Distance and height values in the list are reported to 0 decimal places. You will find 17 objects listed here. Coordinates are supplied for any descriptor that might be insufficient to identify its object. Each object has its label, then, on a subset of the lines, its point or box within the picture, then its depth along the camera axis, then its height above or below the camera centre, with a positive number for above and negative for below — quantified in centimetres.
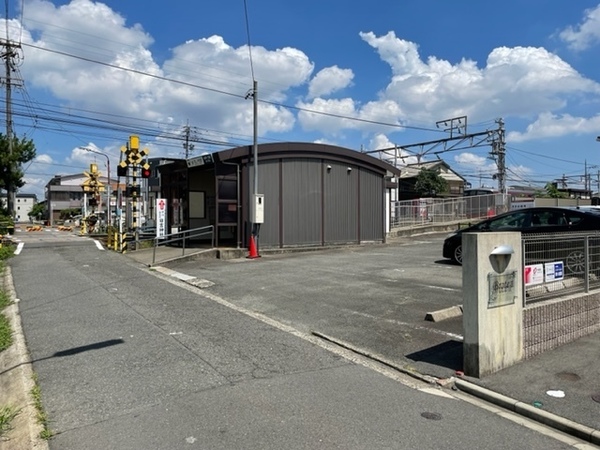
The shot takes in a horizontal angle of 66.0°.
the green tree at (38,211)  10694 +134
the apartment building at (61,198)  8912 +378
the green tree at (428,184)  5672 +360
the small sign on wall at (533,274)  592 -81
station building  1767 +90
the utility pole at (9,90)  3234 +1008
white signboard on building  1977 +3
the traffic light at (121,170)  1957 +195
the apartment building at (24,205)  13512 +355
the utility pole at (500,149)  3572 +499
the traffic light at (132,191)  1962 +107
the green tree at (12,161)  3077 +379
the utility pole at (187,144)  5534 +863
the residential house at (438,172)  6153 +485
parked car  1060 -21
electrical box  1659 +21
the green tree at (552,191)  6716 +316
